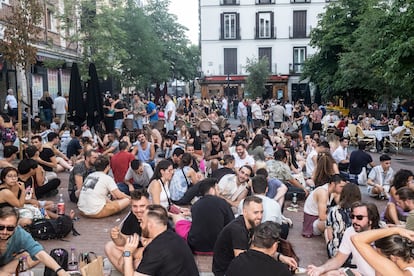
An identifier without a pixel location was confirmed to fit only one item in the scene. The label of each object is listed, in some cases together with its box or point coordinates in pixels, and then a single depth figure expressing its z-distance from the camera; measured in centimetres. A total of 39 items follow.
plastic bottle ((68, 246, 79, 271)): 584
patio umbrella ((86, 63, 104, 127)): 1597
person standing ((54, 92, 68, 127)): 1923
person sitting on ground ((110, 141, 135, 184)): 998
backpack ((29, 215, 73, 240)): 736
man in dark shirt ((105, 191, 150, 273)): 588
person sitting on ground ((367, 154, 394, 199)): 1002
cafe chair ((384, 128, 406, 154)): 1784
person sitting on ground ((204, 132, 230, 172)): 1202
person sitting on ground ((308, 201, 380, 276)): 510
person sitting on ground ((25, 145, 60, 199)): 923
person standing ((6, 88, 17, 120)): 1881
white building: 4775
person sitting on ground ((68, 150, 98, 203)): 937
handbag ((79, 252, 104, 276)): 497
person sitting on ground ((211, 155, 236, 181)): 916
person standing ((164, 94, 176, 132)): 1847
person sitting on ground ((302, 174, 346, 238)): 709
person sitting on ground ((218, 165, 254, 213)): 830
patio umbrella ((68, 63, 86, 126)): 1585
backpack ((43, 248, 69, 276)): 557
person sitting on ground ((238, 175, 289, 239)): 616
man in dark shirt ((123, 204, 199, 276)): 433
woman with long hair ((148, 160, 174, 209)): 776
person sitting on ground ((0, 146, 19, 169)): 948
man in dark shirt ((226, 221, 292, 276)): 397
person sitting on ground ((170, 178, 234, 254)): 627
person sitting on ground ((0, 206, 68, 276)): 478
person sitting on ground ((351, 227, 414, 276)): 355
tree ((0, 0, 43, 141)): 1282
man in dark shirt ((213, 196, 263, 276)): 499
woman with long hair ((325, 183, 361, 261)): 604
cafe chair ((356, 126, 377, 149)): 1838
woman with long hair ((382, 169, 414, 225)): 691
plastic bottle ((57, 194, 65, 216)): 781
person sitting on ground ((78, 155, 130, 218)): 830
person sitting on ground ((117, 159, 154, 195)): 944
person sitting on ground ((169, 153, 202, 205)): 909
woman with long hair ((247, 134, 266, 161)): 1085
